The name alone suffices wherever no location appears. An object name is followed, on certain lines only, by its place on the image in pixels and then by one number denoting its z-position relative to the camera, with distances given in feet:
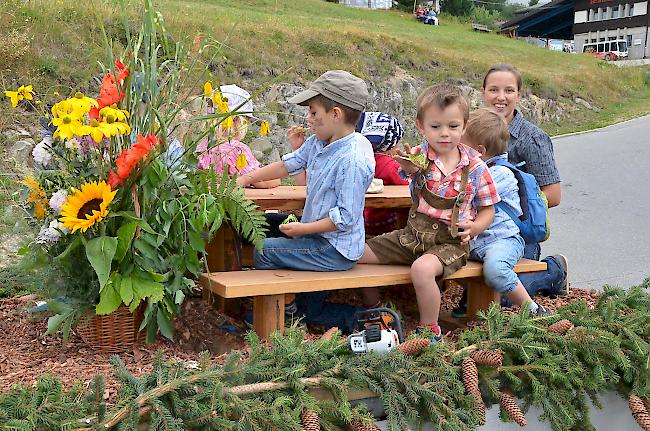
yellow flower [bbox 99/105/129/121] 9.57
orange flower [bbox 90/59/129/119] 10.07
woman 15.07
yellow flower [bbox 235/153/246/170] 11.50
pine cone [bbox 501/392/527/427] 9.88
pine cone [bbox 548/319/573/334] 11.18
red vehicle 159.57
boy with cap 11.82
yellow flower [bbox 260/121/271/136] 11.30
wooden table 13.55
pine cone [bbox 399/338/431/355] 9.95
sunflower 9.68
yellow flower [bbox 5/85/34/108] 10.18
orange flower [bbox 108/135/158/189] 9.77
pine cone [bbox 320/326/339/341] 10.11
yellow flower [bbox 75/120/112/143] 9.23
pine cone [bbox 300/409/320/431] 8.49
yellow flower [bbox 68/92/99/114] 9.44
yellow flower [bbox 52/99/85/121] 9.42
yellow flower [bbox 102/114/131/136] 9.35
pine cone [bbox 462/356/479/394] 9.83
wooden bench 11.05
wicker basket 10.68
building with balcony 164.14
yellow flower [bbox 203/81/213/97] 11.34
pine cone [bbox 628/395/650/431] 10.74
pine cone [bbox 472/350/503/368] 10.21
